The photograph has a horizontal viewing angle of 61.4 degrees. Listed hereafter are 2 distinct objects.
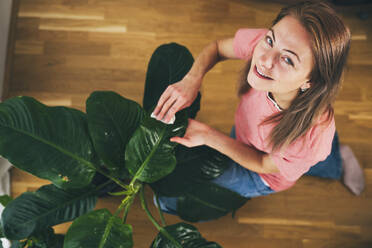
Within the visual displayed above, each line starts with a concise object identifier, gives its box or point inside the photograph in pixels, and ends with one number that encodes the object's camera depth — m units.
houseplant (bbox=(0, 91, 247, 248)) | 0.98
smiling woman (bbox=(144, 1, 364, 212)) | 0.83
